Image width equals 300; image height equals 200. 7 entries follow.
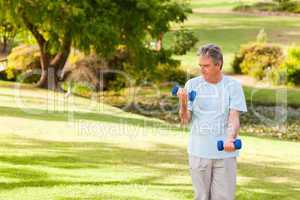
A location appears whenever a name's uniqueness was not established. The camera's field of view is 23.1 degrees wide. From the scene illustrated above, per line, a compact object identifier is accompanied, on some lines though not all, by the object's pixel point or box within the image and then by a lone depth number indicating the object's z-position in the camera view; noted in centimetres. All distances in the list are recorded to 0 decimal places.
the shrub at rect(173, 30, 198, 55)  3872
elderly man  645
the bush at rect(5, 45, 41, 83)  3378
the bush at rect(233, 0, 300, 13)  6381
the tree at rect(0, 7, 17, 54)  3737
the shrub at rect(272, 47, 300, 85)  3406
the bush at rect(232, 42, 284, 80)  3622
